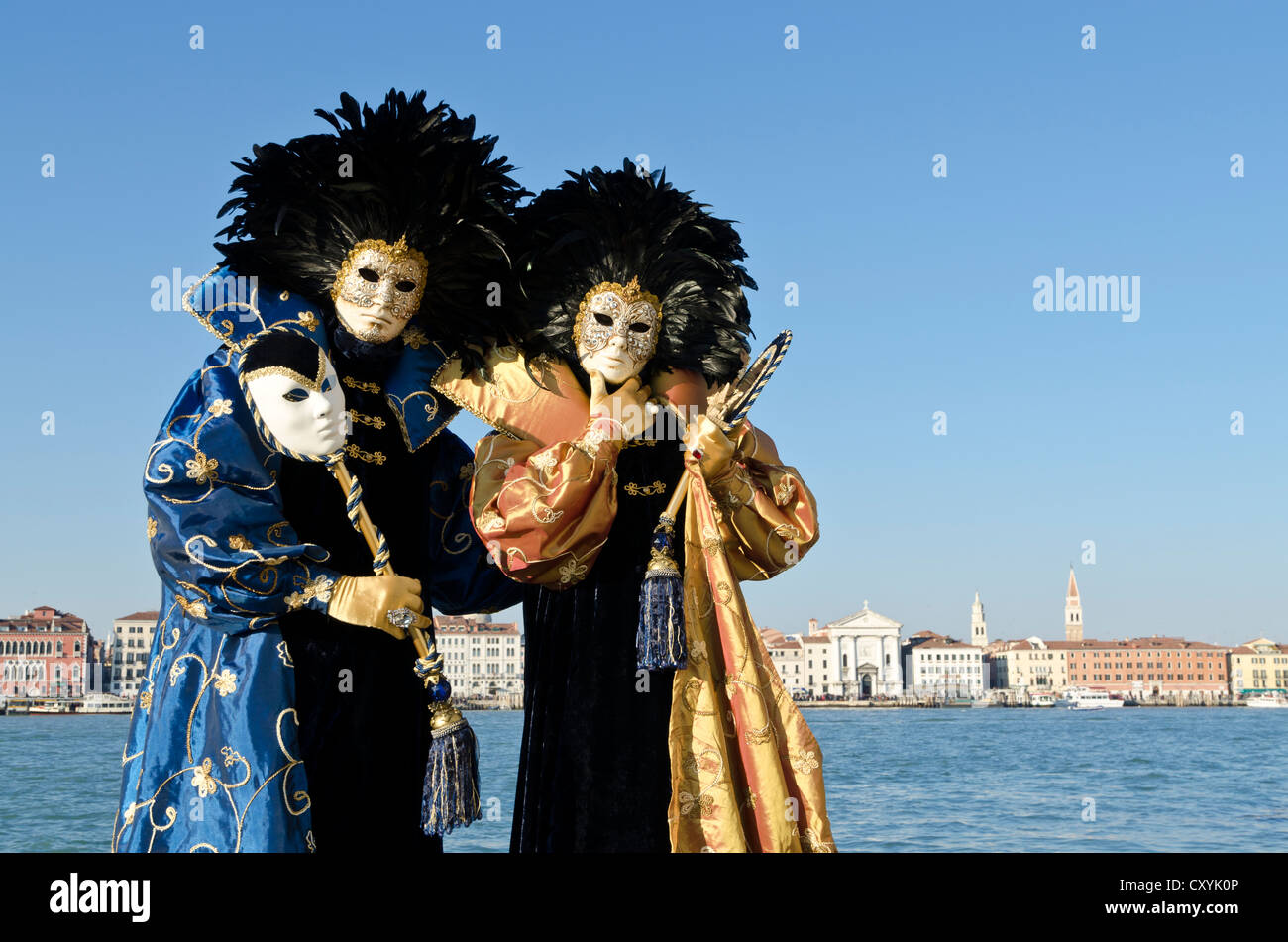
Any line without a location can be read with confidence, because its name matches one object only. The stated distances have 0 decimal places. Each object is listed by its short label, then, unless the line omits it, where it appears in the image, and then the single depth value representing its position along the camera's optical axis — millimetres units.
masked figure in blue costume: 3922
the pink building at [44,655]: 90688
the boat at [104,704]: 88625
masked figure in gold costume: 4336
